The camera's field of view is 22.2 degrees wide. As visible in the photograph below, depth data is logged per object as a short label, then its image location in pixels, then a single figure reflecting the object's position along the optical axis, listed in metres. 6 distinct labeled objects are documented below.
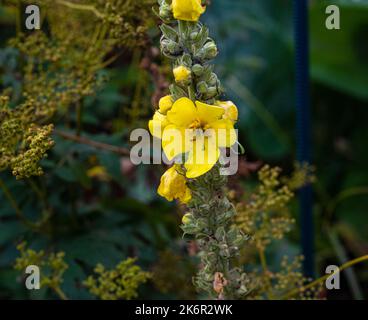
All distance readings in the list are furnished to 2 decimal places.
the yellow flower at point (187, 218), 0.41
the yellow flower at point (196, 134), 0.39
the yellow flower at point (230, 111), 0.40
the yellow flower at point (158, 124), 0.40
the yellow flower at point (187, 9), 0.39
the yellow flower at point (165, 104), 0.40
